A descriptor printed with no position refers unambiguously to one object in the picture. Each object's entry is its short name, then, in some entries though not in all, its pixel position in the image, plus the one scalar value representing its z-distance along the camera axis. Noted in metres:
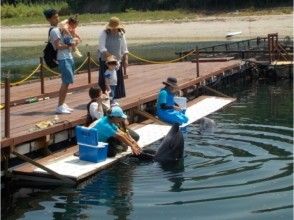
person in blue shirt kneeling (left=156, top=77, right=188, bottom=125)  12.19
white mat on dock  9.48
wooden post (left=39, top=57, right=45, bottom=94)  14.13
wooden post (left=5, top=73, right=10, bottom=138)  9.44
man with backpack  10.57
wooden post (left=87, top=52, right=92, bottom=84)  16.09
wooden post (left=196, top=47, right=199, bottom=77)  18.34
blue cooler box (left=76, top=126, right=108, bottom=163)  9.74
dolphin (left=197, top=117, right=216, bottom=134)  13.43
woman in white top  11.92
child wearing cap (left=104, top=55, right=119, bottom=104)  11.78
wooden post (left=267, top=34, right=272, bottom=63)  22.55
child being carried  10.76
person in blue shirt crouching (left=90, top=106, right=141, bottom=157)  10.02
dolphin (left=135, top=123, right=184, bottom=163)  10.61
